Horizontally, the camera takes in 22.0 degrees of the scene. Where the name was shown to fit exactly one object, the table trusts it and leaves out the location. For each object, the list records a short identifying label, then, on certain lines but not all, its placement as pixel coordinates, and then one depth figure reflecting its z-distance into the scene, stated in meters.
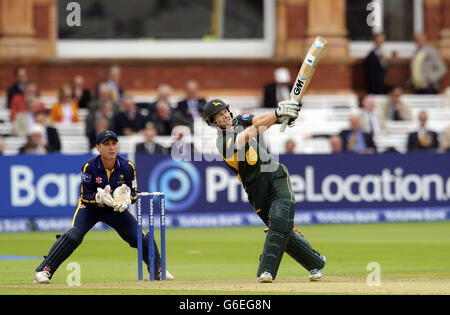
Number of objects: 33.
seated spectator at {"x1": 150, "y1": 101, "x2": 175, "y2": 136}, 24.12
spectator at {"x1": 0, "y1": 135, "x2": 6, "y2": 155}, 22.53
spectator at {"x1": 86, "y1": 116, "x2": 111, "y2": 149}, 23.66
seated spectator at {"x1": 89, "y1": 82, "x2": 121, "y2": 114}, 24.19
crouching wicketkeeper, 13.05
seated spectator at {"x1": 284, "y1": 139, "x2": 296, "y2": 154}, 23.33
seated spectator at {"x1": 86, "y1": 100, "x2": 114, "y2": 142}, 23.97
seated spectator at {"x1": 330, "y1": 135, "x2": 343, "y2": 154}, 23.72
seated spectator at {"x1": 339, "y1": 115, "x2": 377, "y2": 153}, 24.06
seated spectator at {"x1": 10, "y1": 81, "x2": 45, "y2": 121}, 24.67
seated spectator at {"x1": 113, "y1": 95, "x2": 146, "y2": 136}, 24.14
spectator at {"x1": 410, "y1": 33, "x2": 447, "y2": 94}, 27.91
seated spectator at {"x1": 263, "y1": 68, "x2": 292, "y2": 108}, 25.81
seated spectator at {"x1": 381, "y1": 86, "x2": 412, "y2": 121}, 26.48
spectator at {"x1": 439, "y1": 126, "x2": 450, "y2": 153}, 24.50
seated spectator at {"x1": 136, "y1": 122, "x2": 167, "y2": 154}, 22.56
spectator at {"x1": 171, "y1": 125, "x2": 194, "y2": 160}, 22.38
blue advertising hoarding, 21.47
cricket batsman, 12.36
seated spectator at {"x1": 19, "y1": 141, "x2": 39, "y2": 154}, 22.42
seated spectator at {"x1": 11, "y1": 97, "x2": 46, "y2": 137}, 24.05
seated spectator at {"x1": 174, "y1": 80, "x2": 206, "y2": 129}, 24.31
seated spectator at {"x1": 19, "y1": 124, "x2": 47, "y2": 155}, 22.45
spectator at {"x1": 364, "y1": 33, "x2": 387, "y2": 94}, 27.92
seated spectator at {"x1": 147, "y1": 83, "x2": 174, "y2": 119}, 24.62
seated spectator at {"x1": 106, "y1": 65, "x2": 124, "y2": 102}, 25.33
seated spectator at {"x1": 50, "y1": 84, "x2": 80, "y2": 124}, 24.91
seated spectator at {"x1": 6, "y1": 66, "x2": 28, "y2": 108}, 25.33
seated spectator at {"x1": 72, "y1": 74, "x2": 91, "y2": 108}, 25.56
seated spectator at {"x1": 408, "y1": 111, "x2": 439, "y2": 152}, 24.56
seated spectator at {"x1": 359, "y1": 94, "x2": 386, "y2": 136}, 25.14
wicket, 13.15
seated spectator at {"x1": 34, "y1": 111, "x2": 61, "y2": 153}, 23.19
